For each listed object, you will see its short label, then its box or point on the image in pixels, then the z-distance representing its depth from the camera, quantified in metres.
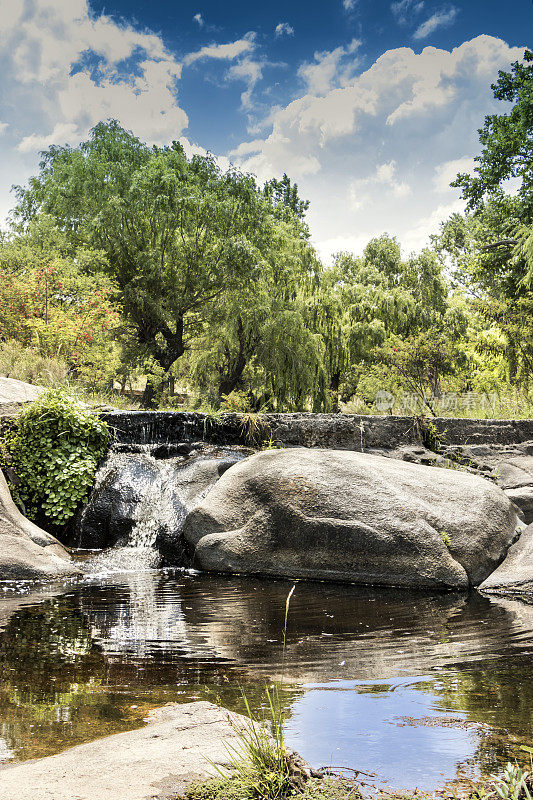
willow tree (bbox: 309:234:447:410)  21.28
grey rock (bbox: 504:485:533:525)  8.92
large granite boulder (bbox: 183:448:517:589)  7.00
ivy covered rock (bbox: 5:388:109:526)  9.47
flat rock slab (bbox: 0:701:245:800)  1.97
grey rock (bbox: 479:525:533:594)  6.59
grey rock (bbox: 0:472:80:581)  7.09
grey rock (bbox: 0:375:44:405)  10.30
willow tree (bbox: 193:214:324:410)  20.25
